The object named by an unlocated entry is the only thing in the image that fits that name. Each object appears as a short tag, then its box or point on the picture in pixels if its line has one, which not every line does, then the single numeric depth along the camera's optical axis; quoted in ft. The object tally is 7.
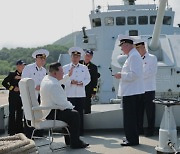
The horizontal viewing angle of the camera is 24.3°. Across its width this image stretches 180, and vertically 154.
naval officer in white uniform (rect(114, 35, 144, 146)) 17.67
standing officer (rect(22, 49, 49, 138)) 21.44
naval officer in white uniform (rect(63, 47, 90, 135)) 21.40
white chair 17.29
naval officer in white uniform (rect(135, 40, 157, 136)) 20.20
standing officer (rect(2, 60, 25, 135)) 22.45
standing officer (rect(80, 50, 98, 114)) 24.97
